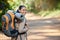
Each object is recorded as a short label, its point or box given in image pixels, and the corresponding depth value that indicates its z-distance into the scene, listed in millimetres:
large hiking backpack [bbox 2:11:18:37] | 6520
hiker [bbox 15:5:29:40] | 6726
